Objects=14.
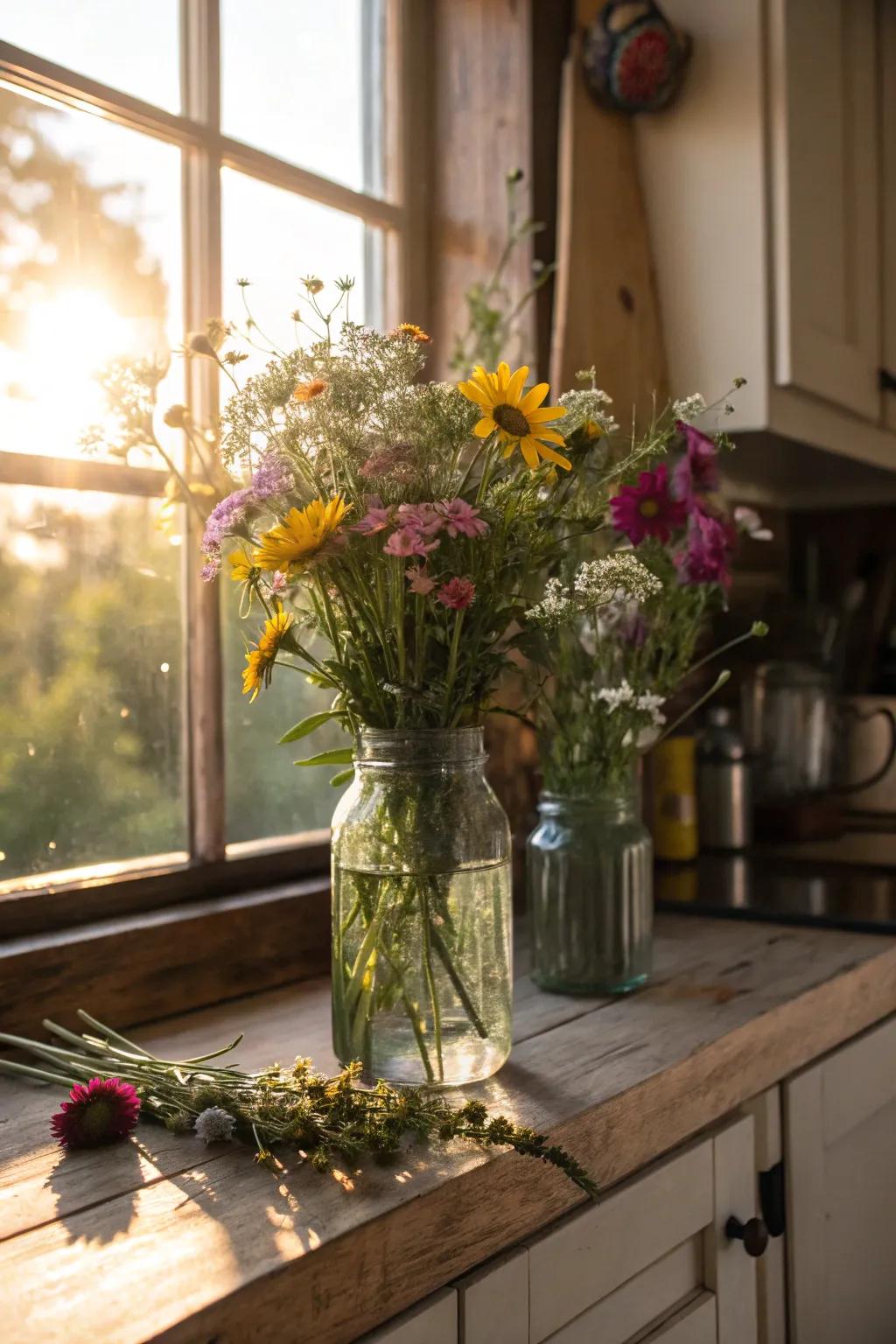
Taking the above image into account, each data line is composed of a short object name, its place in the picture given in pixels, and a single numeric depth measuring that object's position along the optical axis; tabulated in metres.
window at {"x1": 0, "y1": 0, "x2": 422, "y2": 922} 1.20
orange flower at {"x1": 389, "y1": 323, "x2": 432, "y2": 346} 0.94
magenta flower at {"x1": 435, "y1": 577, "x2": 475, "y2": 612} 0.87
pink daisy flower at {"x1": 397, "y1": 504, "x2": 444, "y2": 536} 0.86
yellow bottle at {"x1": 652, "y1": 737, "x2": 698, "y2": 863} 1.88
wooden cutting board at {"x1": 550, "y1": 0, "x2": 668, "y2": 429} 1.66
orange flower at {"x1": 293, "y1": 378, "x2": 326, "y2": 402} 0.88
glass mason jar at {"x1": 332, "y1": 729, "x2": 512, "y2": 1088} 0.93
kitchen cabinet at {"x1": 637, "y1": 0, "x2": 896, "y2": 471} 1.68
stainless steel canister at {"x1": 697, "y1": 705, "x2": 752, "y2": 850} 1.99
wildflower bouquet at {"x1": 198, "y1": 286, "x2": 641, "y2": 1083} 0.91
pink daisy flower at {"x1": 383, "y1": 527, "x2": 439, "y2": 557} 0.85
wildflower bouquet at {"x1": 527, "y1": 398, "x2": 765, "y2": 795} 1.14
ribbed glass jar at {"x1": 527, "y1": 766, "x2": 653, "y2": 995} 1.22
